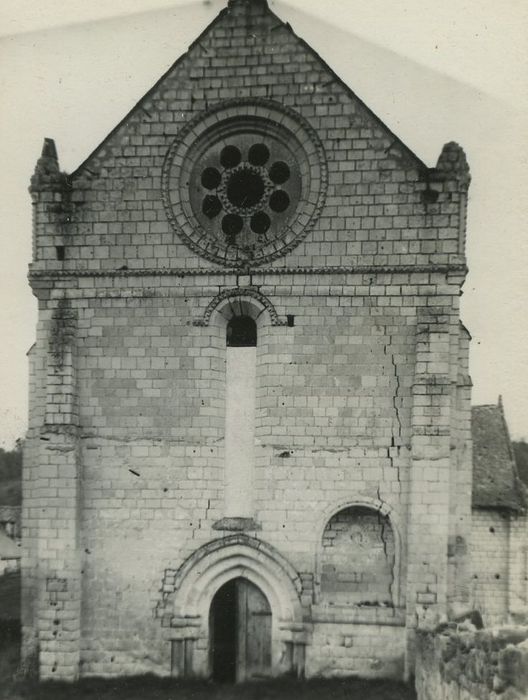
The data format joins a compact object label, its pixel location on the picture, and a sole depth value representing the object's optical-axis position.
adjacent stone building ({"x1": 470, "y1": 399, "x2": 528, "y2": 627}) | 20.86
